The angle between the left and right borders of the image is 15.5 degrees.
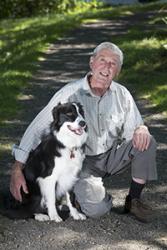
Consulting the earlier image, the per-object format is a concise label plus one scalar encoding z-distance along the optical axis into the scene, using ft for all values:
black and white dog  15.79
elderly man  16.65
